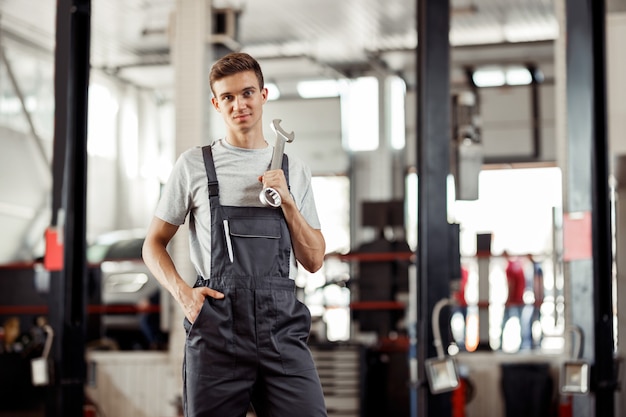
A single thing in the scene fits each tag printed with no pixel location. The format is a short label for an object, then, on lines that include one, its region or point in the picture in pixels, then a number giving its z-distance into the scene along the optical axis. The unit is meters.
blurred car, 11.43
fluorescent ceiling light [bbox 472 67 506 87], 14.33
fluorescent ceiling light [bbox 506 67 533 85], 14.20
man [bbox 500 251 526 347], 11.18
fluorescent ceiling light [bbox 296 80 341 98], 14.80
